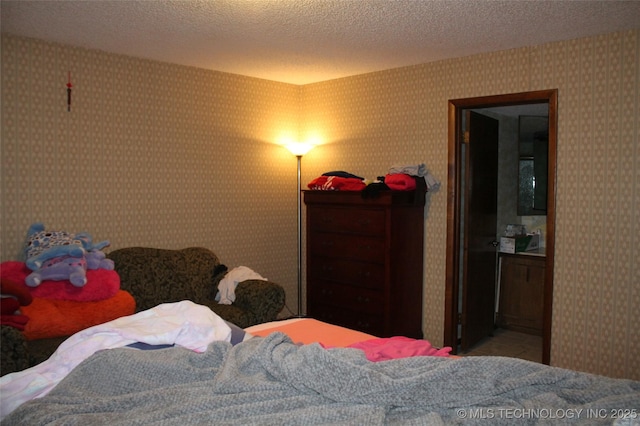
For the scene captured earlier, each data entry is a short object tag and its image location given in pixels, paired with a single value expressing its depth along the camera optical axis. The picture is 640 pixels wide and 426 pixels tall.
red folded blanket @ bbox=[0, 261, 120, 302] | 3.42
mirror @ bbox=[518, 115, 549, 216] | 5.61
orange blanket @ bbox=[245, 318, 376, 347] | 2.83
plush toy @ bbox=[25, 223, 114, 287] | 3.44
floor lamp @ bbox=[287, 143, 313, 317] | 5.22
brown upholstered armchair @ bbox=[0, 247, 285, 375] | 3.96
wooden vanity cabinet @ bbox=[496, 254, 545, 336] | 5.22
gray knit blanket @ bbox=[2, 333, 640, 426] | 1.70
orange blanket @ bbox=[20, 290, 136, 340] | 3.26
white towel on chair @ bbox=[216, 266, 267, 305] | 4.18
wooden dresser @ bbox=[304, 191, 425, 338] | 4.36
